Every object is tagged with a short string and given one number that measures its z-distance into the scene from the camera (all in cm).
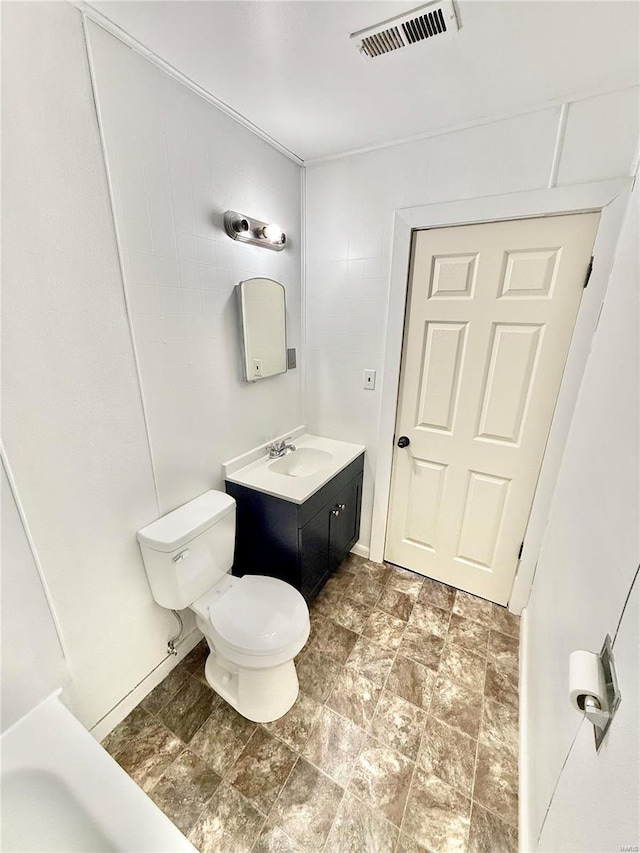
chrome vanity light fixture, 144
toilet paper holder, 58
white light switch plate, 191
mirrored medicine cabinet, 159
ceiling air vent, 92
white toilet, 127
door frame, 128
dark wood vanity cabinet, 157
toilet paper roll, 60
